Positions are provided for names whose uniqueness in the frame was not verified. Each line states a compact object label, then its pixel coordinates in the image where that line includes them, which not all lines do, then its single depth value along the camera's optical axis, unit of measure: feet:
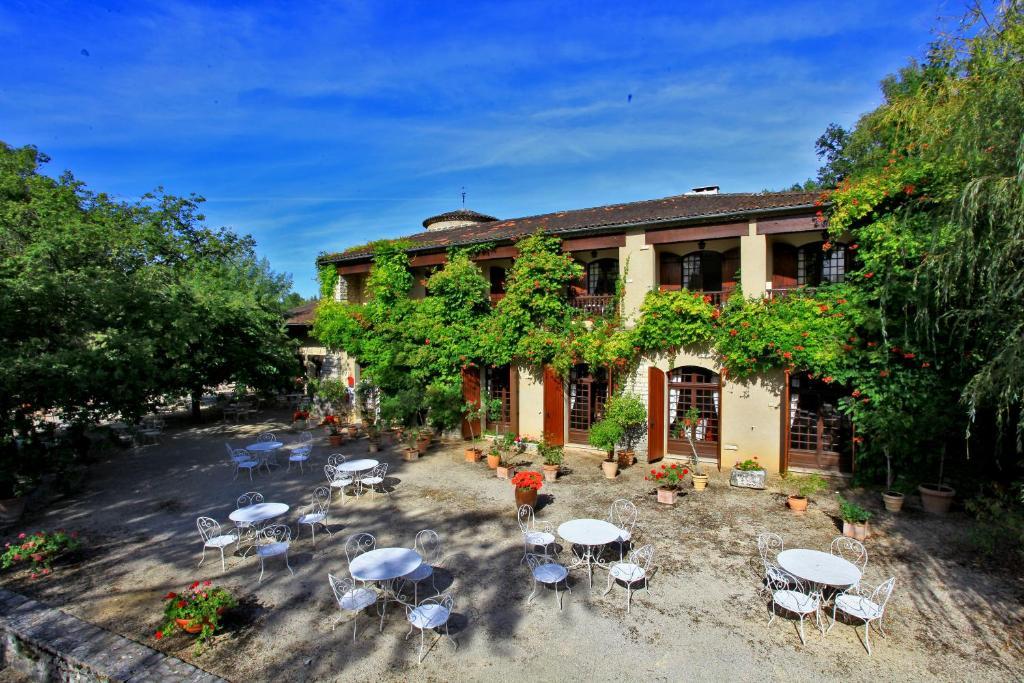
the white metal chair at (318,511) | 28.99
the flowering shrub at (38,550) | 25.36
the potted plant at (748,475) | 37.68
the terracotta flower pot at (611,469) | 40.93
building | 40.19
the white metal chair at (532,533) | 25.84
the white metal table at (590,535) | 23.77
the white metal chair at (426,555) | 22.80
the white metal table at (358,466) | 37.17
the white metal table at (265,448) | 43.11
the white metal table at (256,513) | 27.38
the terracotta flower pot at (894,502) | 32.07
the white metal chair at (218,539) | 25.93
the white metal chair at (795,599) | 19.95
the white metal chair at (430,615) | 19.15
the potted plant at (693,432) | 40.93
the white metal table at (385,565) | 20.92
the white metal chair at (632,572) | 22.27
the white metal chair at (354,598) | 20.33
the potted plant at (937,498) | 31.58
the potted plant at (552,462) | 40.60
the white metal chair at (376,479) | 36.52
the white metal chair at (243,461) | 41.29
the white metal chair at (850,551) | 26.16
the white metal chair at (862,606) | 19.10
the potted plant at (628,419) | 42.96
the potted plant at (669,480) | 34.68
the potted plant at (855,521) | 28.50
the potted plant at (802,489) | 32.91
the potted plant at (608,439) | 41.04
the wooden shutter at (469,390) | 54.13
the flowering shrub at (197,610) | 19.71
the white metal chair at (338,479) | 35.78
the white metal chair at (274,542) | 24.91
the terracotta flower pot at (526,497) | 33.05
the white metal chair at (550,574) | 22.18
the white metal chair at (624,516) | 29.76
